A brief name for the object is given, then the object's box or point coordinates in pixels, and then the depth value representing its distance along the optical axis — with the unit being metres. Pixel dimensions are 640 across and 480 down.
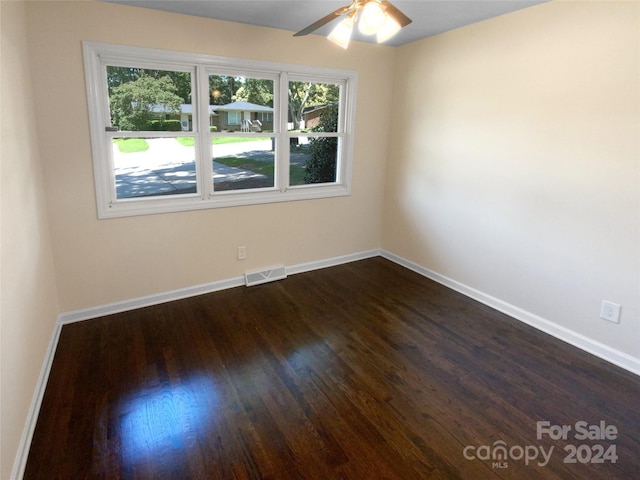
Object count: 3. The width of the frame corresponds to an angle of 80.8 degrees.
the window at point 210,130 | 2.94
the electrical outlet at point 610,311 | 2.60
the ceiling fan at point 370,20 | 1.91
